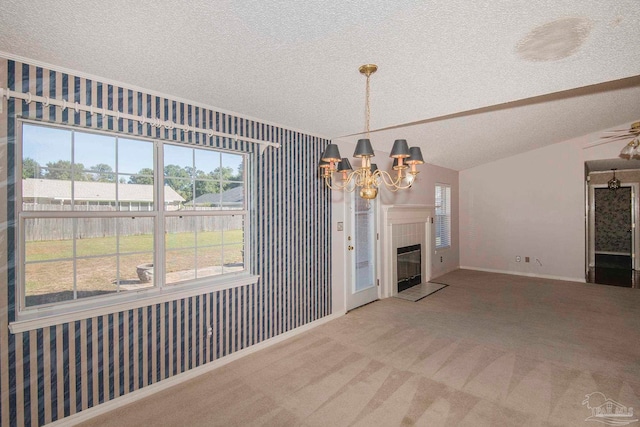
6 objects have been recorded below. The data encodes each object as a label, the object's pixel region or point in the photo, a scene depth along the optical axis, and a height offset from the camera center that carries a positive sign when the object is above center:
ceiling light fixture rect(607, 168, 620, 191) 6.94 +0.74
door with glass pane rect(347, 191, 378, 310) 4.33 -0.57
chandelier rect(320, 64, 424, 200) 1.91 +0.40
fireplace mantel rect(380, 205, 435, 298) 4.91 -0.33
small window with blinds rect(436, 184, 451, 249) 6.62 -0.02
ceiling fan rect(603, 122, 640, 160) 4.79 +1.38
